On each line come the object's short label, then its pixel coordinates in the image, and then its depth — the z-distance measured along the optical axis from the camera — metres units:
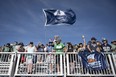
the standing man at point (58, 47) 9.90
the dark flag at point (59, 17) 11.38
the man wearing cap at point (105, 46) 10.25
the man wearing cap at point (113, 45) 10.37
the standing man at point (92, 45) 9.88
